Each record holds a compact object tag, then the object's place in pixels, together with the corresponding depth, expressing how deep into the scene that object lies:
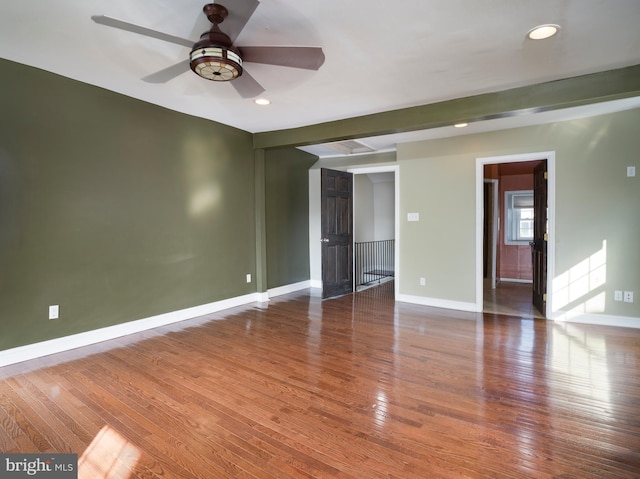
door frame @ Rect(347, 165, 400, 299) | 5.47
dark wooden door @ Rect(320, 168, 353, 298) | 5.77
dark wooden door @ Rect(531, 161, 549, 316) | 4.60
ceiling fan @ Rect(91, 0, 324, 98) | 2.09
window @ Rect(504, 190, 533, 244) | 7.31
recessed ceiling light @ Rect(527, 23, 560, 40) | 2.29
